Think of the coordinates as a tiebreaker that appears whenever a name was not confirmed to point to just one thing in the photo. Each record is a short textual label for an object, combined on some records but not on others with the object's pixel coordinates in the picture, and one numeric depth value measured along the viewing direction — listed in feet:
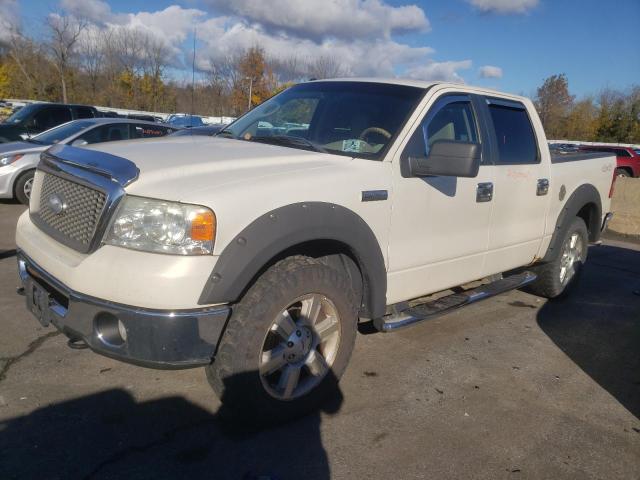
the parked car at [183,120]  92.71
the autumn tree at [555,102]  180.75
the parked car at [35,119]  37.04
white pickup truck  8.02
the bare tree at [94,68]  168.05
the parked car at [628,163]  81.46
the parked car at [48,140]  28.22
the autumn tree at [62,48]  143.02
